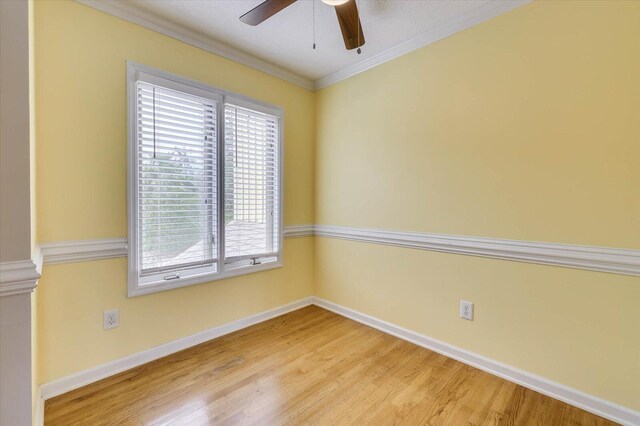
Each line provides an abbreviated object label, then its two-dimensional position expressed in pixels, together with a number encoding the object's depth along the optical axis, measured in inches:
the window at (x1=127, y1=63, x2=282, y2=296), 77.9
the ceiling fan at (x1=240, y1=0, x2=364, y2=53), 58.7
